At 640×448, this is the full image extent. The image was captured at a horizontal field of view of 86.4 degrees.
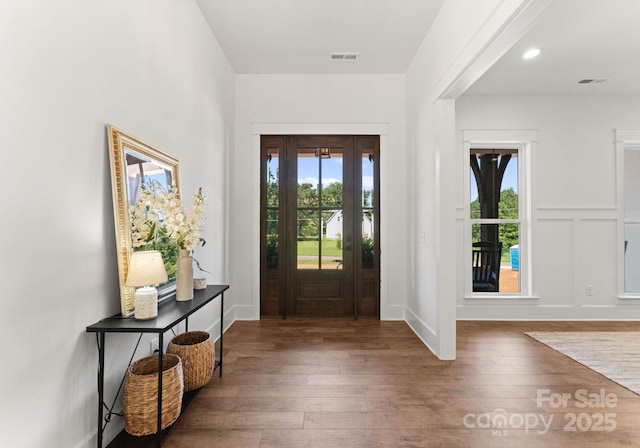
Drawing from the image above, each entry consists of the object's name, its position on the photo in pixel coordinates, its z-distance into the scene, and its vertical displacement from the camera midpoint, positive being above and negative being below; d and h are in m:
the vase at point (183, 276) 2.27 -0.37
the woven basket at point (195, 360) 2.31 -0.96
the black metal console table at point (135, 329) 1.61 -0.52
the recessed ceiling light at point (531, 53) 3.30 +1.62
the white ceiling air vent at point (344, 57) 3.83 +1.86
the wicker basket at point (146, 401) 1.74 -0.94
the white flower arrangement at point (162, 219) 1.90 +0.01
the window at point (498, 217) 4.48 +0.01
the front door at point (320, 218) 4.40 +0.02
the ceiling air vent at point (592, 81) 3.96 +1.60
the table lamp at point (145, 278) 1.72 -0.29
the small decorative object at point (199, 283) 2.61 -0.48
